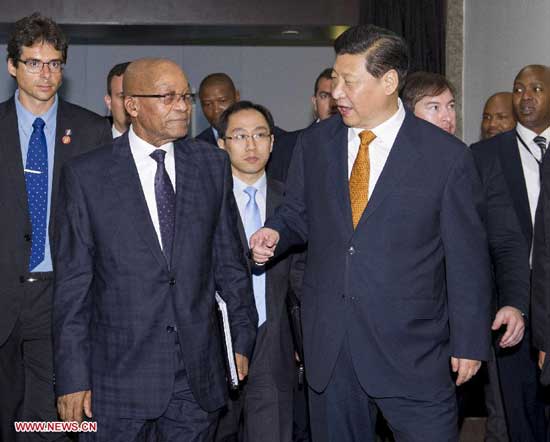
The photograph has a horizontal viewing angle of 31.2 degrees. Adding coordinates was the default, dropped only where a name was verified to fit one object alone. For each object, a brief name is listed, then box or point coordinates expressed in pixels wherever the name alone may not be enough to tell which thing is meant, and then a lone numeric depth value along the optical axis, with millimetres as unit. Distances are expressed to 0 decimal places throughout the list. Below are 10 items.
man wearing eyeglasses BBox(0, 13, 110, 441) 4184
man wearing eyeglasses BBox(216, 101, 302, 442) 4590
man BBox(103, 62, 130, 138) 5551
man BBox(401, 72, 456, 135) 4328
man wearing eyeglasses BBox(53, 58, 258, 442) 3455
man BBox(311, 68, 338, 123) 6375
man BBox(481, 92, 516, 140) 6531
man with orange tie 3549
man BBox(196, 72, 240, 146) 6965
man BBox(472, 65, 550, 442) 4379
